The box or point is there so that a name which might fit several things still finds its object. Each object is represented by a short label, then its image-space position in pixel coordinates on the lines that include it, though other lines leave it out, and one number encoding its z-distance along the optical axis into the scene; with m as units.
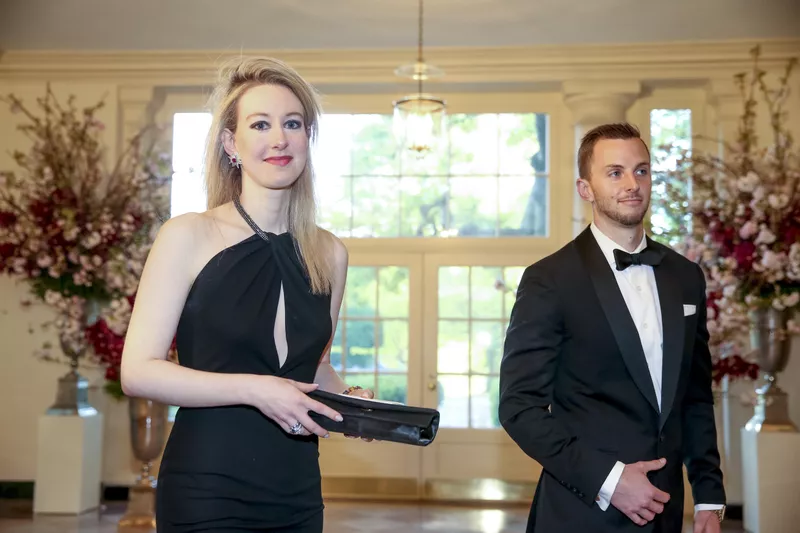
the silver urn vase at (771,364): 5.82
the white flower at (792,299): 5.61
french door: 7.12
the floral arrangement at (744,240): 5.64
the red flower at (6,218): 6.44
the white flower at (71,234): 6.28
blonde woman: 1.66
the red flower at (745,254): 5.72
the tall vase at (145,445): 5.92
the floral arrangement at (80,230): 6.29
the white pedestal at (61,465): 6.34
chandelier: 5.43
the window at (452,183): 7.34
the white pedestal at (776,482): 5.67
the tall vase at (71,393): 6.43
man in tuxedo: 2.11
